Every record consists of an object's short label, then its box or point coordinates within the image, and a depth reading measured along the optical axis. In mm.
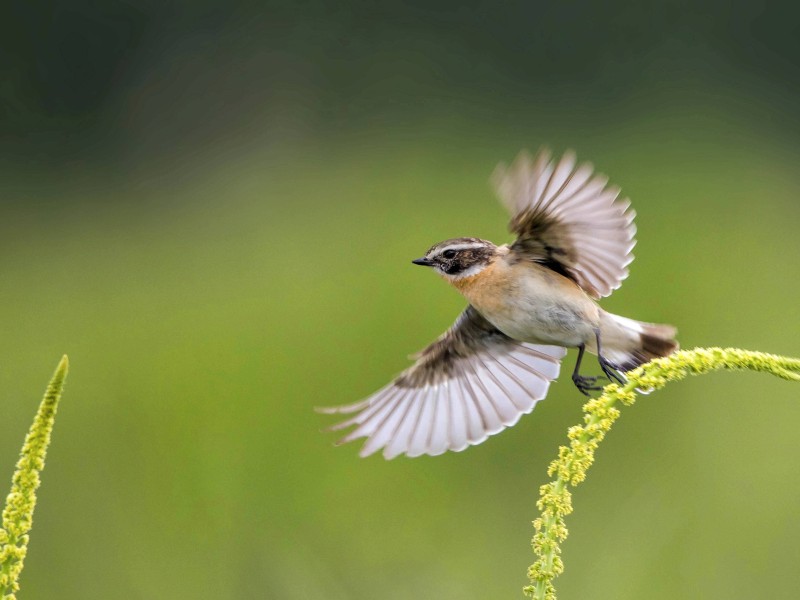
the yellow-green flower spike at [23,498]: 4090
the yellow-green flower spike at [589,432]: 4555
